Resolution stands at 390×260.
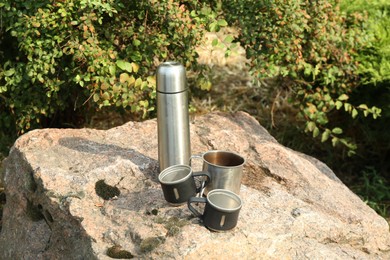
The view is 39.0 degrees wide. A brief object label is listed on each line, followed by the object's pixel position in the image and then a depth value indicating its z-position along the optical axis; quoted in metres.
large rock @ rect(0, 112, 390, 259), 2.64
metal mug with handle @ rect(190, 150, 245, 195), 2.76
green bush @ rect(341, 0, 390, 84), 4.38
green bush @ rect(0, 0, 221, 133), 3.58
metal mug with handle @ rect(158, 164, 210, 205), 2.66
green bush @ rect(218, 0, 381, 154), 3.85
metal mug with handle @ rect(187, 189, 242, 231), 2.52
